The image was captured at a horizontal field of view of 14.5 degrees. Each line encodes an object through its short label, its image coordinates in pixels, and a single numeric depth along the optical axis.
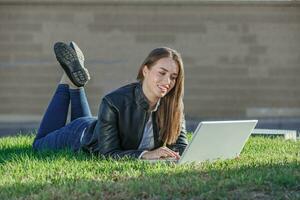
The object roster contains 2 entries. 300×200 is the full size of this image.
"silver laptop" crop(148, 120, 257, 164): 7.97
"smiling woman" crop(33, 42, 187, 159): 8.60
